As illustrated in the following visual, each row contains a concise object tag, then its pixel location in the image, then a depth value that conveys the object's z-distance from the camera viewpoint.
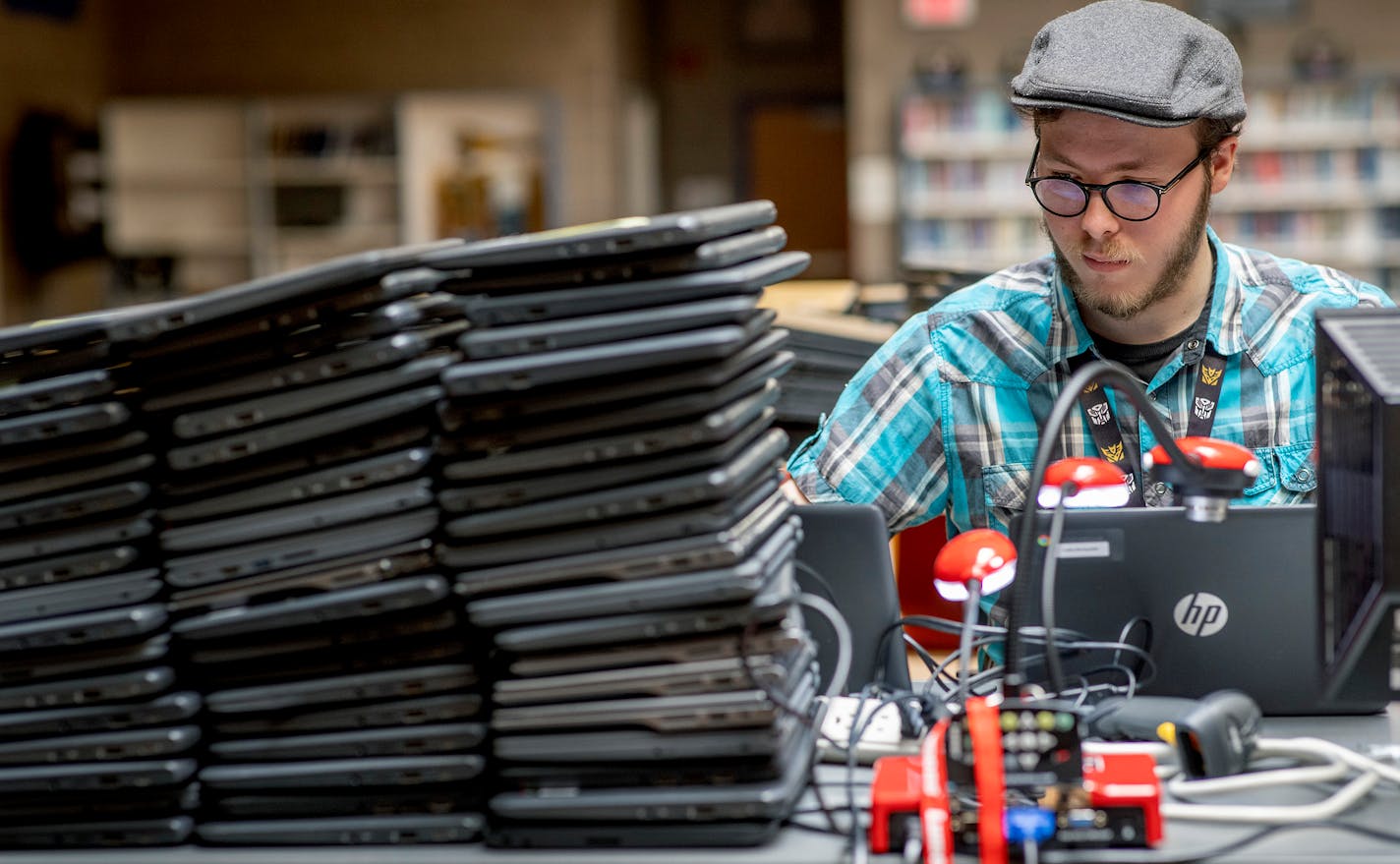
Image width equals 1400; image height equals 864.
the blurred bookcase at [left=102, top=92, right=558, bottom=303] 8.79
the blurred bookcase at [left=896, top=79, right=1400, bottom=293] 7.93
